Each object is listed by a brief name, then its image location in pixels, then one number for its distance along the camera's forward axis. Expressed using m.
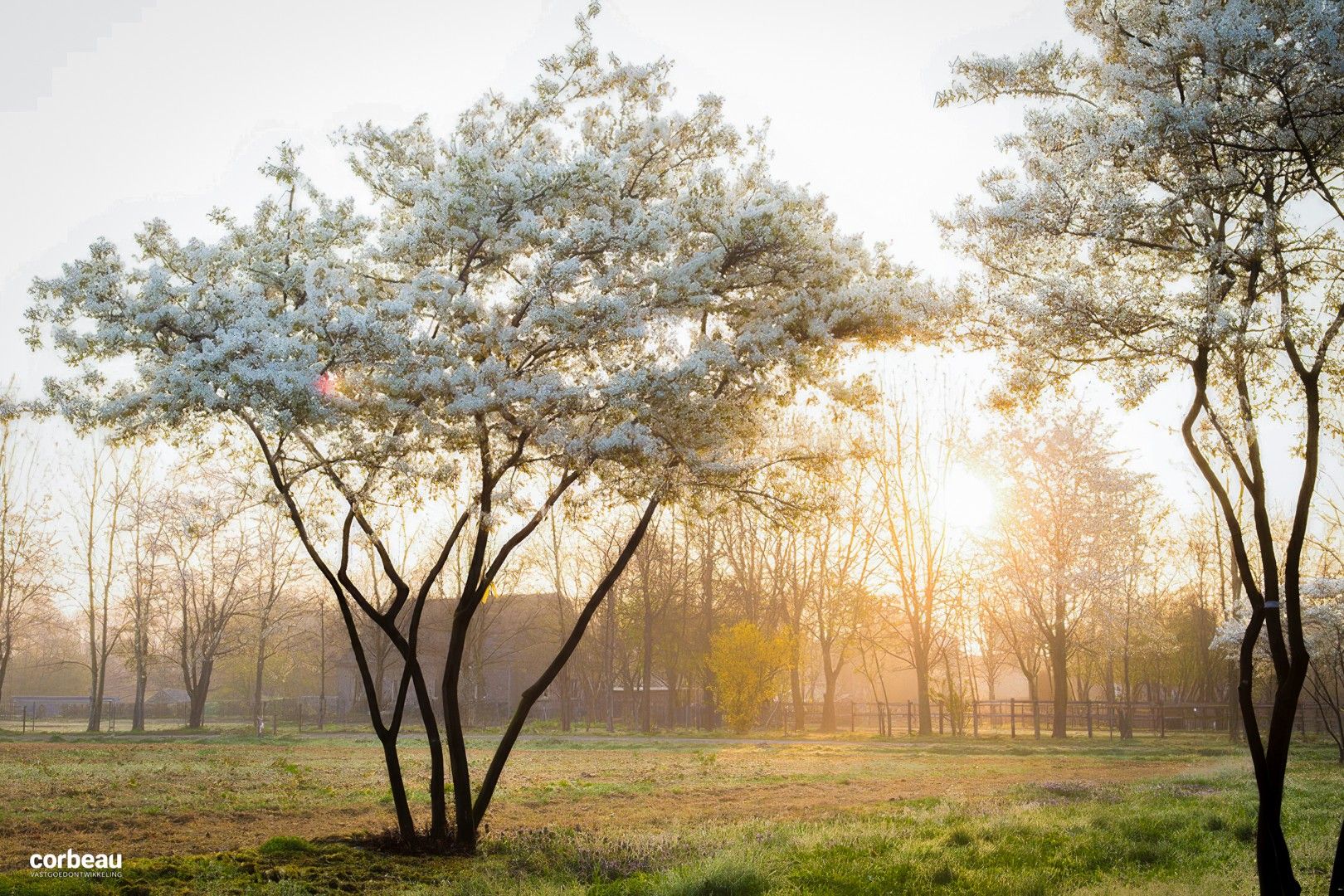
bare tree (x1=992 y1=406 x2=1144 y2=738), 37.38
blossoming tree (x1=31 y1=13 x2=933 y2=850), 9.81
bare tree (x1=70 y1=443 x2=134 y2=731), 42.44
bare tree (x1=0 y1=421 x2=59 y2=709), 40.38
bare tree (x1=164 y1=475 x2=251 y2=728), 42.72
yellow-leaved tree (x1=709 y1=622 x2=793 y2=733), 38.66
